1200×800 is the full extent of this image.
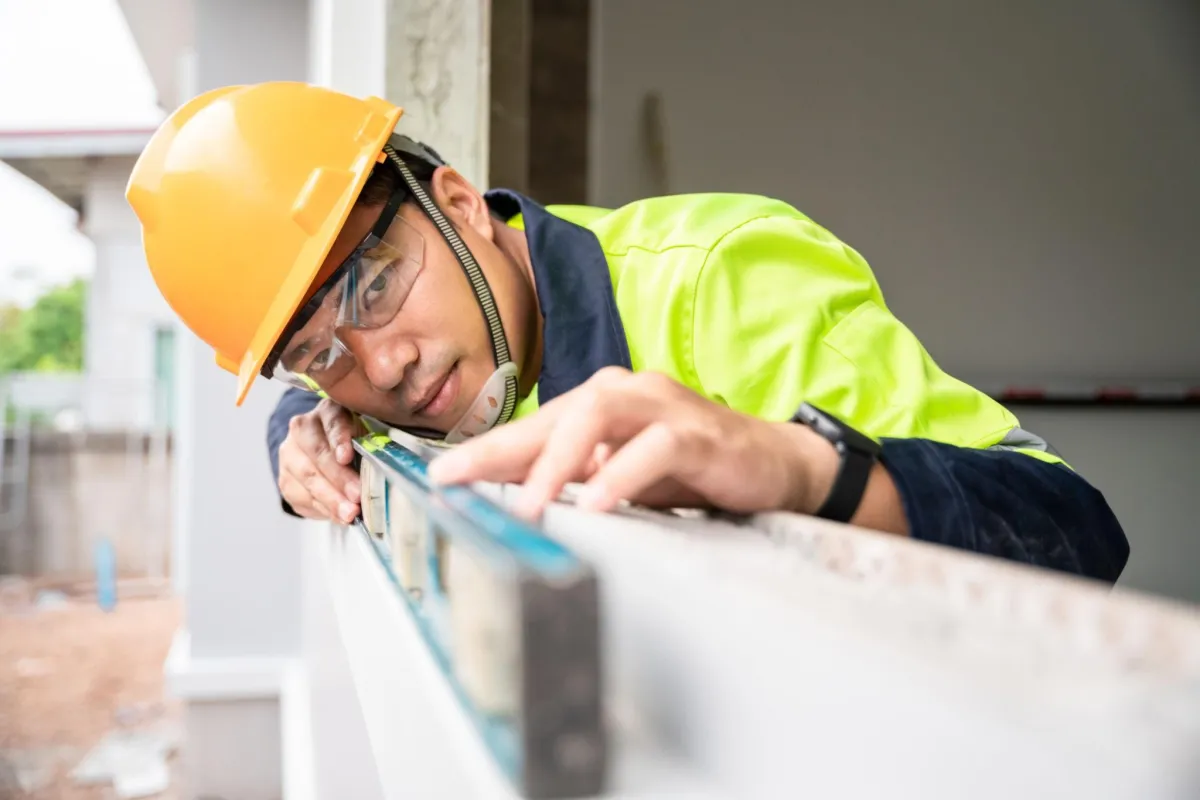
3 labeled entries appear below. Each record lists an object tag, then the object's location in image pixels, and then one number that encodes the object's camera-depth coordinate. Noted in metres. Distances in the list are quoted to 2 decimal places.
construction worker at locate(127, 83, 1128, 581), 1.22
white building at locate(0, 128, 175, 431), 13.12
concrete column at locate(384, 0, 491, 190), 2.10
